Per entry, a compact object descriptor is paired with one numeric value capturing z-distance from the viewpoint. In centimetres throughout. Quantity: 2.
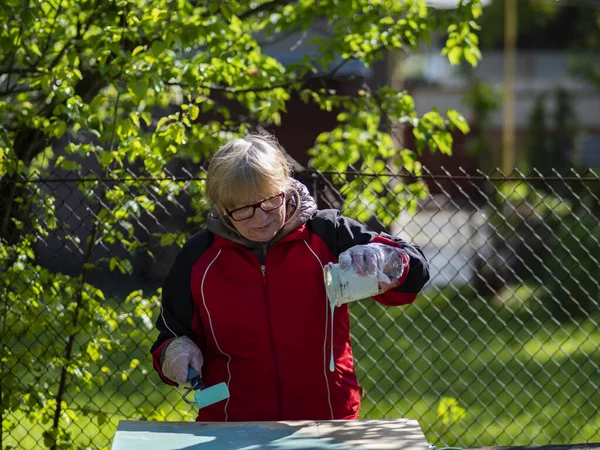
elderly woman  471
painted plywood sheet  430
